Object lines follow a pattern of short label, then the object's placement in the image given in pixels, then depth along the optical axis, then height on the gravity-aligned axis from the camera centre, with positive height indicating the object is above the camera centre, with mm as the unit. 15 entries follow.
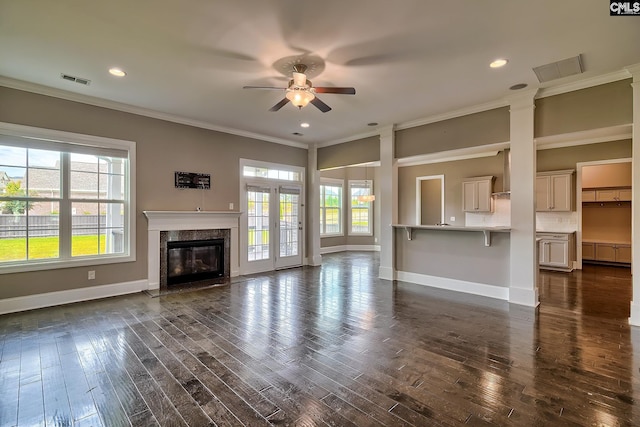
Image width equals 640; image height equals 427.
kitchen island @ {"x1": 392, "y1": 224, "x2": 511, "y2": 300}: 4652 -736
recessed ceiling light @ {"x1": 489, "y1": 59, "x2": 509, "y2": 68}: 3299 +1680
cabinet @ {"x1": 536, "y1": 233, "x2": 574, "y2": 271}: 6723 -817
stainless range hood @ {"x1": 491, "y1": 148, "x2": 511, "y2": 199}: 7031 +861
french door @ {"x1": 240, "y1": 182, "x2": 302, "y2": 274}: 6441 -280
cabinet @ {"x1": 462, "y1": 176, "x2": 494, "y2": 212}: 7586 +544
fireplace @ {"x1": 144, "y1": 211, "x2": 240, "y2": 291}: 5152 -334
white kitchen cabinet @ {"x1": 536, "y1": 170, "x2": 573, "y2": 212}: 6855 +554
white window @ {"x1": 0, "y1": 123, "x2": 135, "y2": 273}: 4039 +219
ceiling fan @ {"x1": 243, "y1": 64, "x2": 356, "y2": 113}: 3213 +1336
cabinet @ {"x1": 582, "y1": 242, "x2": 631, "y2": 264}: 7128 -909
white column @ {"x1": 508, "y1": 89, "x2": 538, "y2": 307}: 4211 +192
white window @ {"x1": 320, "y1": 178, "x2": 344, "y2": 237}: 10117 +257
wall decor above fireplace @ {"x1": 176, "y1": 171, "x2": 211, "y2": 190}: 5469 +642
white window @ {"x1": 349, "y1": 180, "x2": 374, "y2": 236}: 10531 +159
